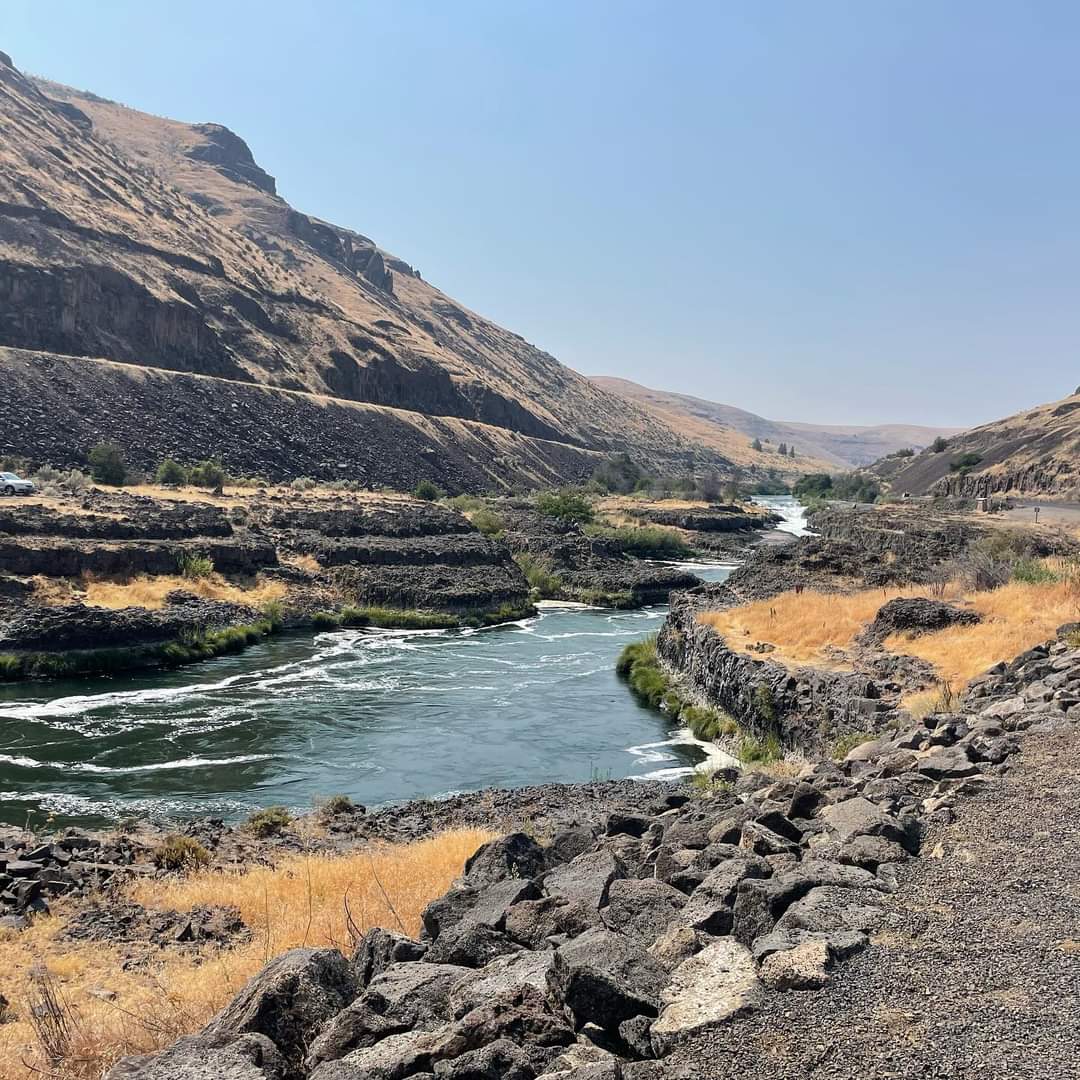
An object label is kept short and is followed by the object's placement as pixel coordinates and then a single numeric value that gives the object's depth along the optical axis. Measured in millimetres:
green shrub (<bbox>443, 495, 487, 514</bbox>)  87625
